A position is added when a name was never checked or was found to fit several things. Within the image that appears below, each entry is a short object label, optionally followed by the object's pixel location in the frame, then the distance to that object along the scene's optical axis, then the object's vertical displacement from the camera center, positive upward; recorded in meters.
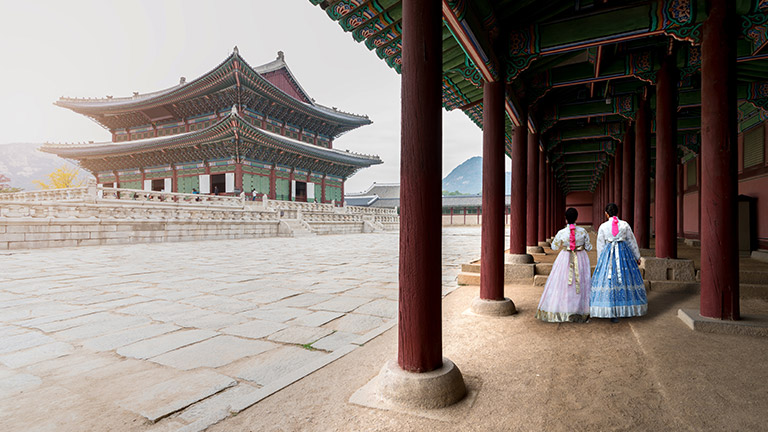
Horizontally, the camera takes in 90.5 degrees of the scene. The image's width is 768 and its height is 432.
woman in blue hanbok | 3.88 -0.64
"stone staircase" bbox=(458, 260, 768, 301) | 4.63 -0.87
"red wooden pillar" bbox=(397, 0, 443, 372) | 2.19 +0.18
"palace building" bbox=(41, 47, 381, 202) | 24.58 +5.03
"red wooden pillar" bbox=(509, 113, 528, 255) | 5.84 +0.47
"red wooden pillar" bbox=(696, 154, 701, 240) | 9.96 +1.01
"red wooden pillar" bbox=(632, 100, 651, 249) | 6.69 +0.62
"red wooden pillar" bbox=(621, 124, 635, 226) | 8.64 +0.93
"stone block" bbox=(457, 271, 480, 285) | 5.98 -0.98
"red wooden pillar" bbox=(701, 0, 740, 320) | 3.42 +0.40
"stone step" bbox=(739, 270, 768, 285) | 4.82 -0.76
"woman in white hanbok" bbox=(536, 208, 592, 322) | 3.86 -0.67
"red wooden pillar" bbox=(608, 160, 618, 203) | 13.51 +1.33
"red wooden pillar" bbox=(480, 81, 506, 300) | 4.21 +0.17
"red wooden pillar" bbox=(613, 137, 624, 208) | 10.66 +1.36
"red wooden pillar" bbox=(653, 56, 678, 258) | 5.10 +0.74
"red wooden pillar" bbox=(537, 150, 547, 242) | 10.41 +0.56
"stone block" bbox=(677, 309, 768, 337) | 3.29 -0.95
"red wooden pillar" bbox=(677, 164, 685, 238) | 12.02 +0.67
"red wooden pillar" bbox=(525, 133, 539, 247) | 7.79 +0.55
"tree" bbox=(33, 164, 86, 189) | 37.06 +3.74
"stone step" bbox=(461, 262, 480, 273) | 6.18 -0.83
